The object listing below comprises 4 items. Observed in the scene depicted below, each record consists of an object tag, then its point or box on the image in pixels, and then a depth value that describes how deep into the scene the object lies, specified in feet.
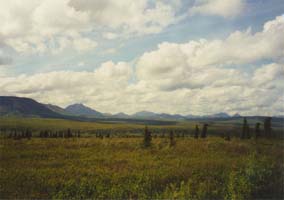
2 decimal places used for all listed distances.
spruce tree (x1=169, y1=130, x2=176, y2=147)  142.39
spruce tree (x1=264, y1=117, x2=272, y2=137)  192.75
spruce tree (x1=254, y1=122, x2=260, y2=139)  182.80
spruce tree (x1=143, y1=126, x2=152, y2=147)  141.86
